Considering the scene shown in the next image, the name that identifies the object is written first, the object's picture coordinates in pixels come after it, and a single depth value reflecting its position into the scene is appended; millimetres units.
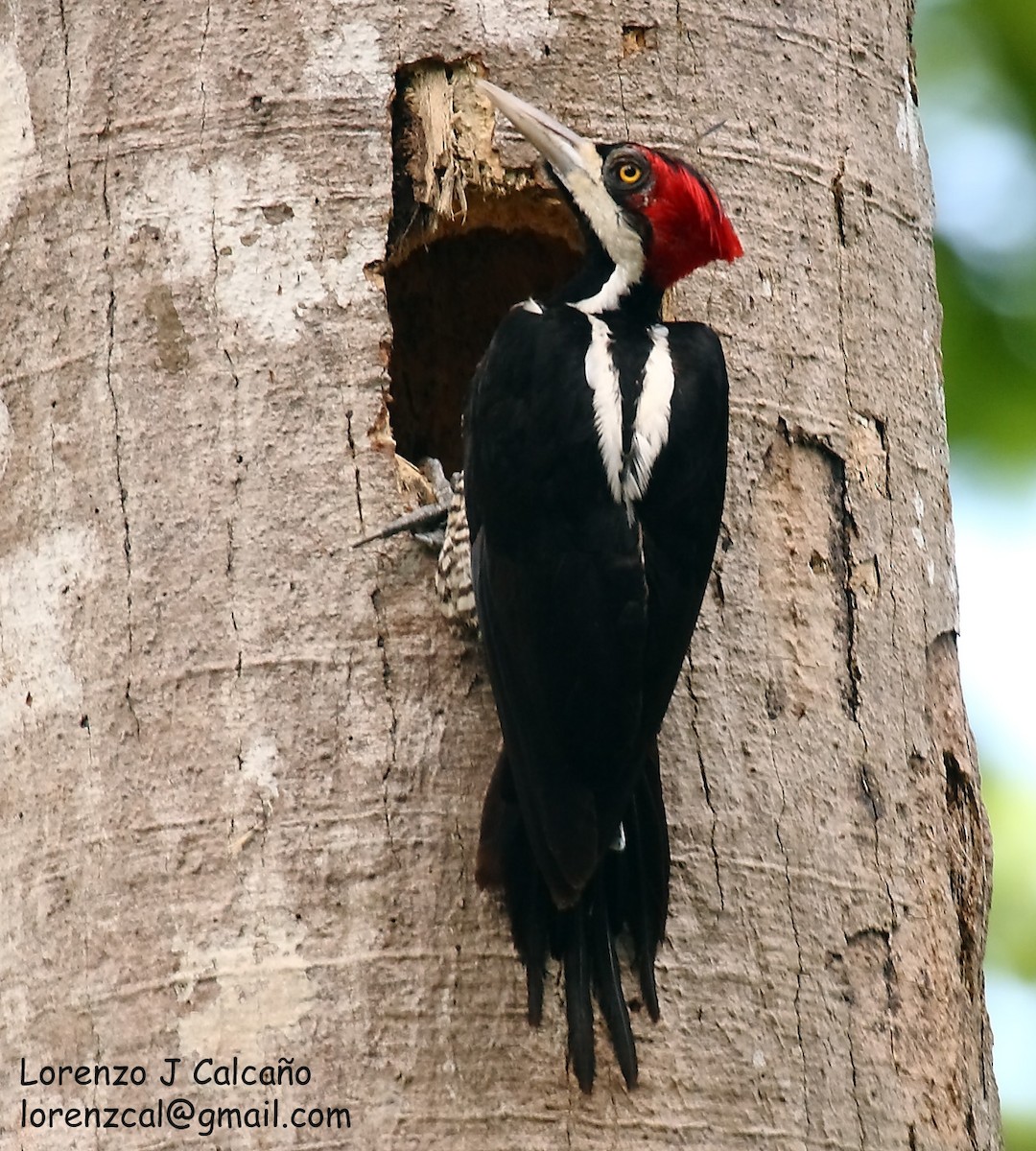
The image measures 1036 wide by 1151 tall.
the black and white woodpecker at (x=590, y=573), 5676
